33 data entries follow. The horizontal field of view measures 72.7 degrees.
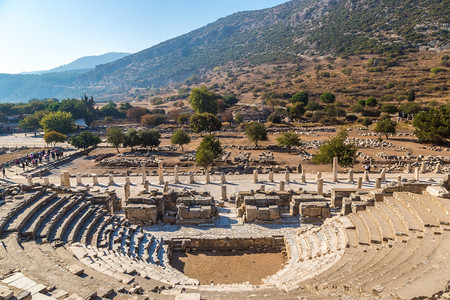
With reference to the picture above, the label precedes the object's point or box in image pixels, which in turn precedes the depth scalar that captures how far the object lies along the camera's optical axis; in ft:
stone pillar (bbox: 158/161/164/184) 90.59
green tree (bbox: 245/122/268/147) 148.05
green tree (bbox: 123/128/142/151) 146.30
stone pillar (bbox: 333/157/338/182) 87.97
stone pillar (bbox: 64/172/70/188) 84.23
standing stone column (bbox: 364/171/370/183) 87.45
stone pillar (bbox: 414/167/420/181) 86.58
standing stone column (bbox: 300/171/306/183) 88.42
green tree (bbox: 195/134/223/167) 103.09
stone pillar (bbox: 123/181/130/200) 74.13
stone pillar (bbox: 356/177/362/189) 79.16
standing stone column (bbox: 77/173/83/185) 89.86
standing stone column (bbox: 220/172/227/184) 85.71
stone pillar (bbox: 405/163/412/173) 98.25
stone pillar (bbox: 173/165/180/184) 90.63
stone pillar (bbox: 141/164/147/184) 92.82
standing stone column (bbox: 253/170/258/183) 88.17
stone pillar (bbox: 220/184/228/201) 73.43
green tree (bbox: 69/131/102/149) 146.41
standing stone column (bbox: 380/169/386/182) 87.30
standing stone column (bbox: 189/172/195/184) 89.92
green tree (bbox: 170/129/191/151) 146.30
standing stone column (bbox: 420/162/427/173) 96.23
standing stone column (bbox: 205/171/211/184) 89.15
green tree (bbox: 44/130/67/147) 157.89
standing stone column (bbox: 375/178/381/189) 77.20
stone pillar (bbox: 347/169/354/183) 87.38
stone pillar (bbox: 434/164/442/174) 95.85
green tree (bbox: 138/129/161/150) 147.95
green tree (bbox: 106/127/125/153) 144.25
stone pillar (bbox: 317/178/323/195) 73.57
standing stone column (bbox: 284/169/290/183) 88.38
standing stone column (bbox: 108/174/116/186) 90.38
